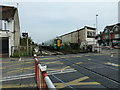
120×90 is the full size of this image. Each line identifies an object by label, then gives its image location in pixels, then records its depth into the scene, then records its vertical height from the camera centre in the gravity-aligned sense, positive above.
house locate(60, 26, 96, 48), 25.28 +3.15
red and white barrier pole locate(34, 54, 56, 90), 1.81 -0.68
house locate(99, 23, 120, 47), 43.89 +4.51
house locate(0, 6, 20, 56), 14.57 +3.14
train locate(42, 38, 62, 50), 22.45 +0.57
